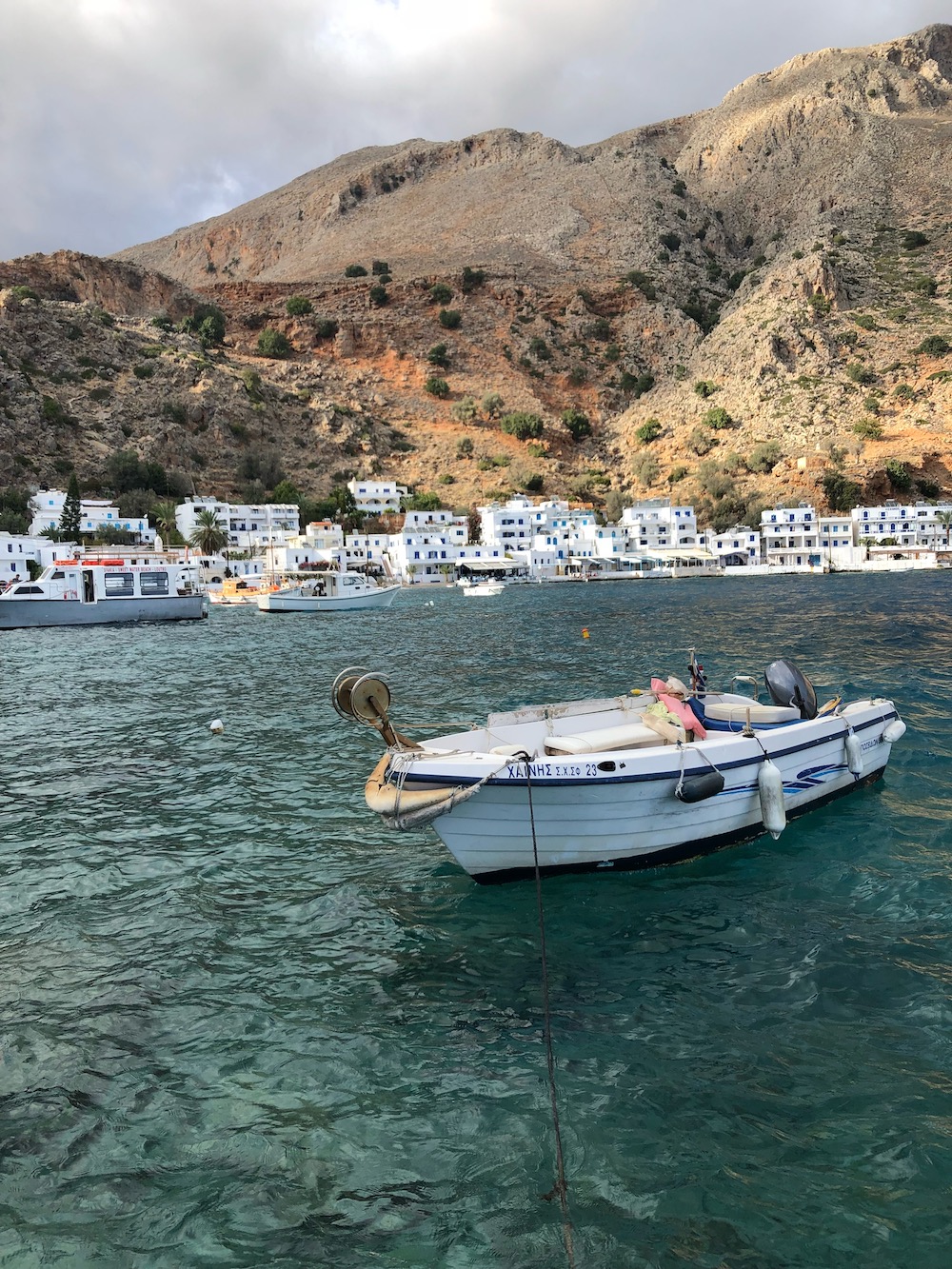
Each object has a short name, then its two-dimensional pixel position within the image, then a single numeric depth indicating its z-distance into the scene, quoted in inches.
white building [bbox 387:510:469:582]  3656.5
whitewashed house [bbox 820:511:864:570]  3617.1
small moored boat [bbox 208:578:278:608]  2792.8
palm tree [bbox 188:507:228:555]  3334.2
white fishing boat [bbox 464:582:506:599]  2959.4
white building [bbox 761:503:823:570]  3646.7
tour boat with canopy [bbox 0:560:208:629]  1956.2
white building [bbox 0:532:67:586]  2539.4
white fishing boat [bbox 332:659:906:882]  335.9
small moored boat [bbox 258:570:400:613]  2394.2
